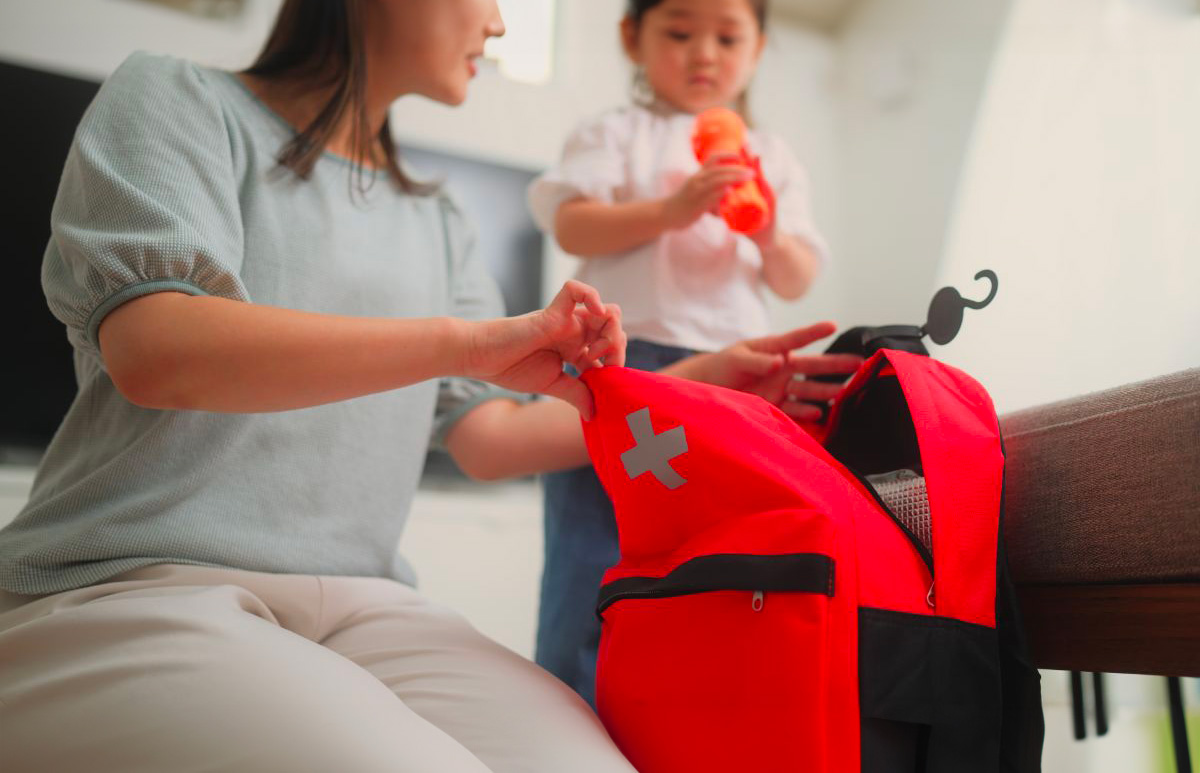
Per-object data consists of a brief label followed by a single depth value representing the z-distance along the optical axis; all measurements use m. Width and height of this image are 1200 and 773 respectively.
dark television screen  1.91
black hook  0.78
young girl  1.00
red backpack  0.55
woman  0.54
